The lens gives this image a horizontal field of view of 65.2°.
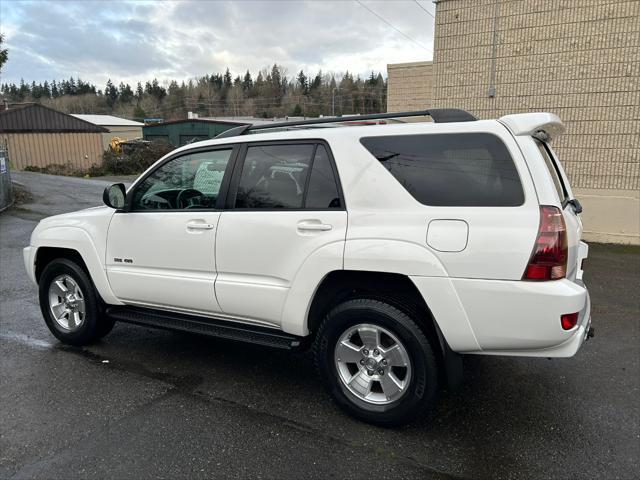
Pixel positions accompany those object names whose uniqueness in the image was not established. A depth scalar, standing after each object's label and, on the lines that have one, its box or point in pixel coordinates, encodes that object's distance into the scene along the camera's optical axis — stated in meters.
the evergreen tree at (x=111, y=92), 125.35
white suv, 2.77
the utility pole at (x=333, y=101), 77.29
